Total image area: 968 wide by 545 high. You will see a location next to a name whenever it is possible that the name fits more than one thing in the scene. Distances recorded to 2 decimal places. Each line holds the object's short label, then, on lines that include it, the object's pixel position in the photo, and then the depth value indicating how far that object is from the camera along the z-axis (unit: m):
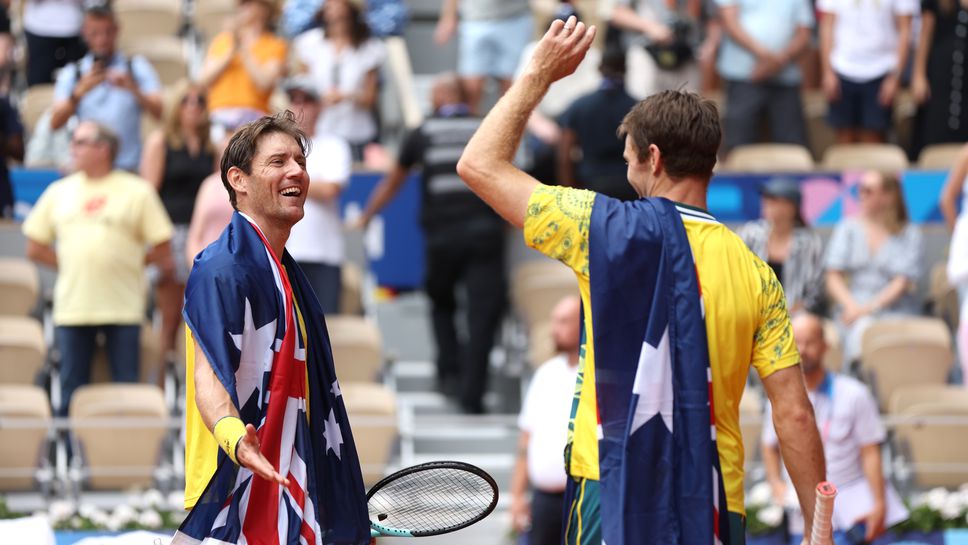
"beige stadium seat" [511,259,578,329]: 19.69
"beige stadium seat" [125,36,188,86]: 25.61
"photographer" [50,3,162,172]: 21.16
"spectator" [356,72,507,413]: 19.36
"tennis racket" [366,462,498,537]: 9.55
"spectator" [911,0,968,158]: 23.45
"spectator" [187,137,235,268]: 17.73
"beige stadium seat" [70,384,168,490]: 17.17
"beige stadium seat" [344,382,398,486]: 16.87
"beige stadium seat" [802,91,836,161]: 25.25
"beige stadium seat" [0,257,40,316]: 19.86
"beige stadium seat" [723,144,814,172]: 22.70
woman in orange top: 21.86
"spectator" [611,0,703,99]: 22.33
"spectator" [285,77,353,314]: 18.80
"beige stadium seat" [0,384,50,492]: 17.00
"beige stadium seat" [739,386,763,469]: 16.95
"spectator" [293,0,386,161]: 22.62
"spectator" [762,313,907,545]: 14.93
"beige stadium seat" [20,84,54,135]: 23.83
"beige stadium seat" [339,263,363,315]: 20.37
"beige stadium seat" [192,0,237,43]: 26.53
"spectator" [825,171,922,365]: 19.73
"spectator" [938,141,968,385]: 17.47
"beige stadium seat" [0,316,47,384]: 18.37
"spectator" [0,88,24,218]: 21.05
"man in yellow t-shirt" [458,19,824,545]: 8.55
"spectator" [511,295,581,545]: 14.55
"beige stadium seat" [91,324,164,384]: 18.95
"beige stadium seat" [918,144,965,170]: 22.73
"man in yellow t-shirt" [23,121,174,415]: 18.37
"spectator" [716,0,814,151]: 23.27
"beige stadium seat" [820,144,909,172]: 22.95
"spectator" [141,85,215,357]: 19.75
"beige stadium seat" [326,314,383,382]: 18.70
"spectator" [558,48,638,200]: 20.19
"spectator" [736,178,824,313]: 18.64
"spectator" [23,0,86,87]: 23.80
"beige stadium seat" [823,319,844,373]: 18.67
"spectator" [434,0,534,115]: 23.56
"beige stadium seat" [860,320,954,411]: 18.61
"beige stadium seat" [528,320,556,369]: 18.33
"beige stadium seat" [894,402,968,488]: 17.02
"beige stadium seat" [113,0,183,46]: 26.77
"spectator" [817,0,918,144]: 23.45
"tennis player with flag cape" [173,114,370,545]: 8.37
